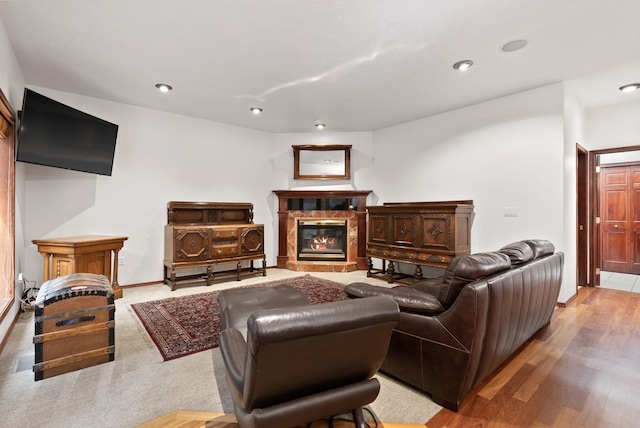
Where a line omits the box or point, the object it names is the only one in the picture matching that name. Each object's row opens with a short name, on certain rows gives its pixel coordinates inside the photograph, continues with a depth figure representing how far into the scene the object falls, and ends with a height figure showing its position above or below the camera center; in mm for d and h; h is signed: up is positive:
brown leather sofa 1652 -638
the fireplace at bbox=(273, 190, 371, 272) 5754 -241
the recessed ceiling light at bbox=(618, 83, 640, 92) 3727 +1646
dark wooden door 5609 -41
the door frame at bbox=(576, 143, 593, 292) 4488 +198
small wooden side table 3369 -421
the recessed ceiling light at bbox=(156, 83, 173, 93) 3777 +1700
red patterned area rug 2568 -1081
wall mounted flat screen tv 3025 +938
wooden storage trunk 2064 -795
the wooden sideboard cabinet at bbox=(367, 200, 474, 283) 4160 -265
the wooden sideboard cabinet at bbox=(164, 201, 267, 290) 4484 -371
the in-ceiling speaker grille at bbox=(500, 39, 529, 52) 2795 +1653
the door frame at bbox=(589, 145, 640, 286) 4555 -32
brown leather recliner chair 1048 -580
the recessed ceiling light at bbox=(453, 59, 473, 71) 3186 +1663
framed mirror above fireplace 5961 +1088
